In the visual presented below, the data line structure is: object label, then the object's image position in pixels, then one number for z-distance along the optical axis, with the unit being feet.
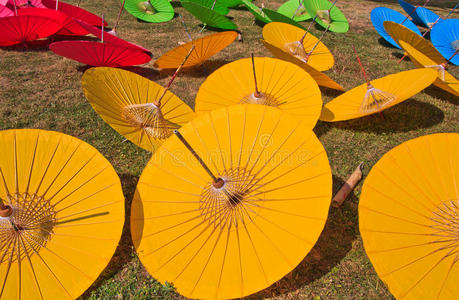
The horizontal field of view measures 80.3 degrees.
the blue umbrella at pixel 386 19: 25.13
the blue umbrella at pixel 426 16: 32.78
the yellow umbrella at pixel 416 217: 7.12
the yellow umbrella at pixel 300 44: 19.26
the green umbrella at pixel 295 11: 32.07
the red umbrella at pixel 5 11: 22.11
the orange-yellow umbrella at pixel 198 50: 15.61
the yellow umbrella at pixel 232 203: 7.30
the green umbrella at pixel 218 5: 28.84
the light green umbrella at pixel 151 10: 28.68
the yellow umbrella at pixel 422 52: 15.89
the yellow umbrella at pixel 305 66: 13.74
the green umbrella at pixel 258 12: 25.60
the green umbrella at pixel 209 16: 22.04
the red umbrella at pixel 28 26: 18.17
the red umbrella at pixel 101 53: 14.32
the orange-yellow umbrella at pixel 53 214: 7.57
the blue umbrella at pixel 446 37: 23.49
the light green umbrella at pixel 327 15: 29.18
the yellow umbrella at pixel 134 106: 11.06
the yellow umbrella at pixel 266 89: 12.66
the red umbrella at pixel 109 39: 15.99
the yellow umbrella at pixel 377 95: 12.02
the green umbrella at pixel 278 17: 23.16
